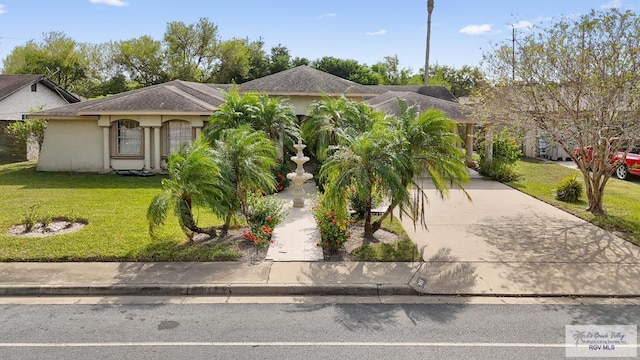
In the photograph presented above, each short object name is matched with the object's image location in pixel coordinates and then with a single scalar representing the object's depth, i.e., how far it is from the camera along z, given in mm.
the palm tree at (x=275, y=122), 17234
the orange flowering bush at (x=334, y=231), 10016
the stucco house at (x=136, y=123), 20500
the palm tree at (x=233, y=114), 16078
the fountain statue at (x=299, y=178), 14500
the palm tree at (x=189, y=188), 9453
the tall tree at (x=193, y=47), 52781
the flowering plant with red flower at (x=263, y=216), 10539
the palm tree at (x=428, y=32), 36656
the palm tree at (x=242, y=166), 10383
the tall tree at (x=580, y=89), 11570
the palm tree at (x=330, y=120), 16828
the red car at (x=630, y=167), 20891
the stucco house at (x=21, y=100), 25672
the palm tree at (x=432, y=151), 10062
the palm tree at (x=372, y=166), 9594
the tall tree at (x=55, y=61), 48656
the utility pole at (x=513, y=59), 13081
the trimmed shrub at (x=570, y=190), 16047
